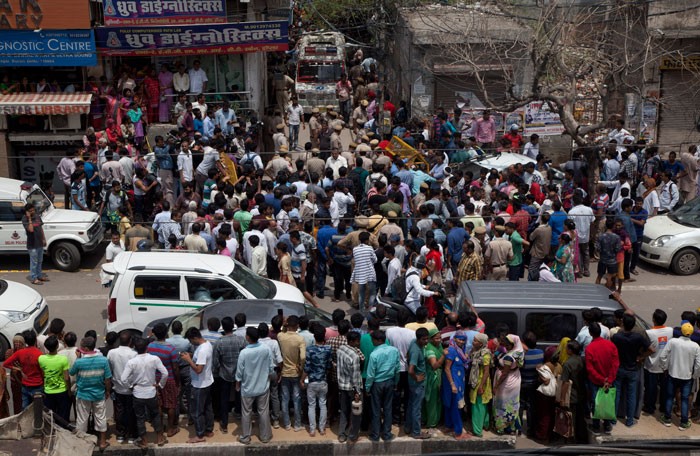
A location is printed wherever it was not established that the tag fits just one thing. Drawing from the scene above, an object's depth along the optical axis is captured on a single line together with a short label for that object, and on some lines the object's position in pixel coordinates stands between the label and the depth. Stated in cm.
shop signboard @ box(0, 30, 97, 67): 2247
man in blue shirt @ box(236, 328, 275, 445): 1062
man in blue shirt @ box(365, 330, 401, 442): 1064
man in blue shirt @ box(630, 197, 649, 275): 1672
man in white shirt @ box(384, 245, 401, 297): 1467
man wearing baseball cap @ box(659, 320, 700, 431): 1107
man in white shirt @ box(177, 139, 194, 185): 1908
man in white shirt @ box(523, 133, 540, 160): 2097
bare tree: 1947
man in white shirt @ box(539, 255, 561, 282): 1409
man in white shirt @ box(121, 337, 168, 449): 1038
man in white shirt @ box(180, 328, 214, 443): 1066
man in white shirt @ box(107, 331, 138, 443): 1050
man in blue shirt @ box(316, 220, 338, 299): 1573
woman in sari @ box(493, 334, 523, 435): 1085
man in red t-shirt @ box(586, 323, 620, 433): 1074
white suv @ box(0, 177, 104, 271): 1728
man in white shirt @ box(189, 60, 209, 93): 2398
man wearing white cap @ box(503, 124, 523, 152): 2153
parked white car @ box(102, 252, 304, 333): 1313
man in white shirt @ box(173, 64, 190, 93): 2378
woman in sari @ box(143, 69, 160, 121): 2350
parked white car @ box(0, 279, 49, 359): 1323
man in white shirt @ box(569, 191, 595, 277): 1650
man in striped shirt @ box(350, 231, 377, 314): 1475
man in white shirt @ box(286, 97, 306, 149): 2512
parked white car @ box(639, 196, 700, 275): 1736
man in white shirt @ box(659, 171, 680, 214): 1834
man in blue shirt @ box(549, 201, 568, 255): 1597
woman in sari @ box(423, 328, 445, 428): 1083
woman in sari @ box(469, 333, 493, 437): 1085
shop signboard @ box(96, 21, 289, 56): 2295
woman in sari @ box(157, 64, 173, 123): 2375
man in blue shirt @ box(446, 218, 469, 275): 1534
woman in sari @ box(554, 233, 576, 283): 1515
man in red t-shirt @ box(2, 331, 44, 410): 1069
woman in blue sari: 1085
